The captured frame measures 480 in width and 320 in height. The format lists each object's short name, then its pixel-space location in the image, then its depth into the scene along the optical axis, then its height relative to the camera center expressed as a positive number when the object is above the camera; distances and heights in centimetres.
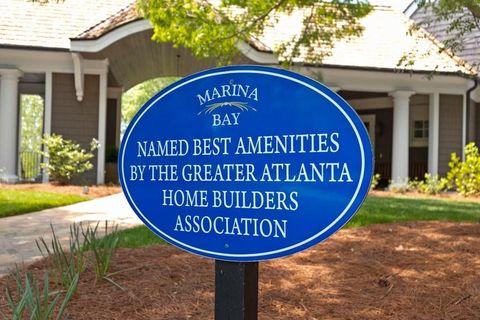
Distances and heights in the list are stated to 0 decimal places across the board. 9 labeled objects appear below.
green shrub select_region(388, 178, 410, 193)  1462 -67
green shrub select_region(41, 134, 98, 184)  1299 -11
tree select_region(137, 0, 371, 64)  846 +228
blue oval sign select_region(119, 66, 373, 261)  190 -2
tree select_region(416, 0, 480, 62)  623 +187
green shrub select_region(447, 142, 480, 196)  1324 -26
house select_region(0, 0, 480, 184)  1345 +238
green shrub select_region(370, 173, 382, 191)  1455 -48
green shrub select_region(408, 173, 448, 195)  1428 -61
